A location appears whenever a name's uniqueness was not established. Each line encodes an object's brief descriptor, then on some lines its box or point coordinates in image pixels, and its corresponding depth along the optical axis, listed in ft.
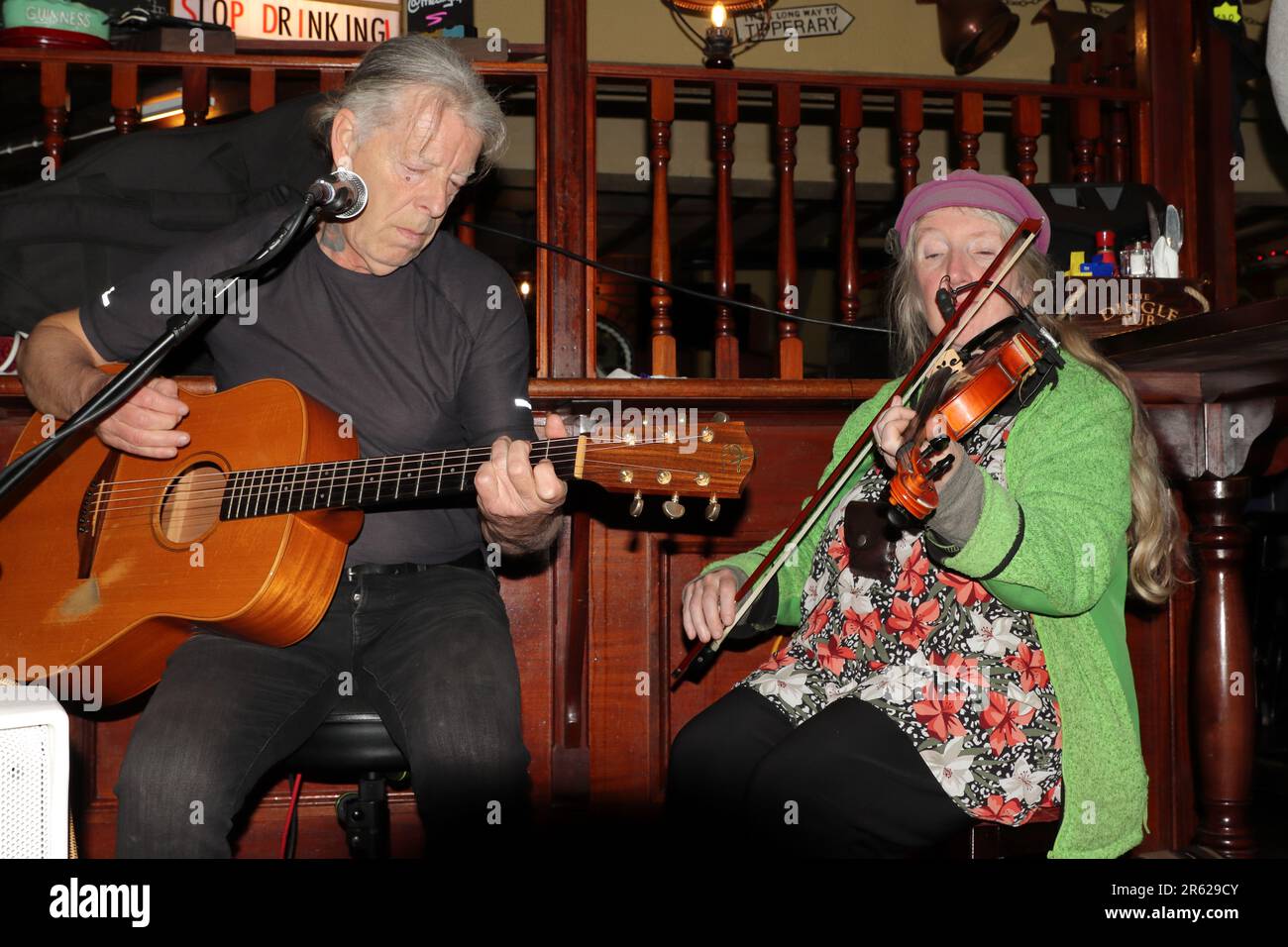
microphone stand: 4.28
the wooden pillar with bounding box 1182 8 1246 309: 8.05
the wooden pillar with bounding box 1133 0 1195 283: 8.22
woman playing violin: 4.39
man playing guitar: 5.17
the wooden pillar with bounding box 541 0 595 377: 7.52
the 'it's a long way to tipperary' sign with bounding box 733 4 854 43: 15.92
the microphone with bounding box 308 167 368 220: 4.66
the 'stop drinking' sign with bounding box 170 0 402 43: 11.58
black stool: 5.27
